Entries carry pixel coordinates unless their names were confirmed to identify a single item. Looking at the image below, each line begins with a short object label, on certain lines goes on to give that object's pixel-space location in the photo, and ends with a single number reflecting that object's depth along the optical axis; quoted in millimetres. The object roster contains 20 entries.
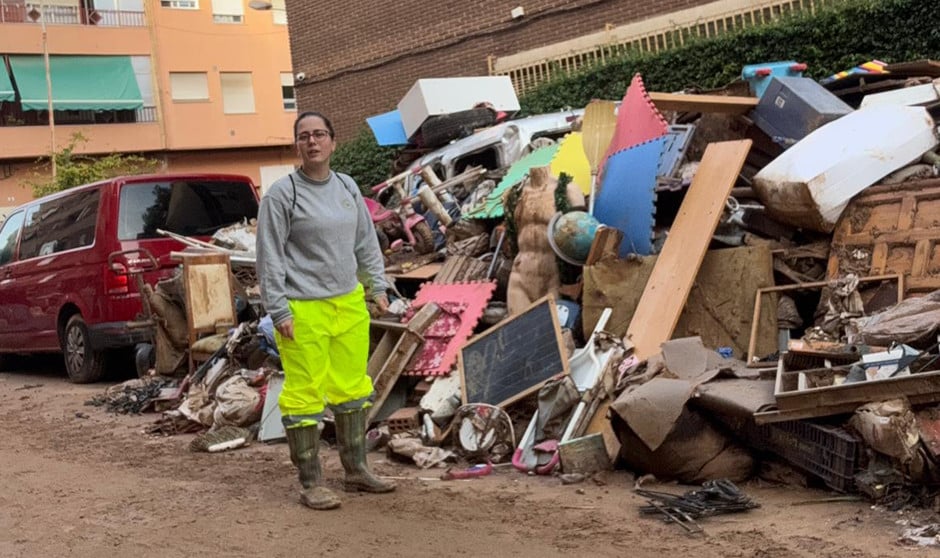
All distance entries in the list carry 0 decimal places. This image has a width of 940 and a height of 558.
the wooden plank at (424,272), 9018
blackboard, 6562
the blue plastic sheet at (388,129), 13328
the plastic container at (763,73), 9062
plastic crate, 4871
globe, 7387
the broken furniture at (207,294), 9680
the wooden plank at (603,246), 7340
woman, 5398
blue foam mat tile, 7441
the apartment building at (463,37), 13992
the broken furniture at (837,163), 6875
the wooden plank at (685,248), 6752
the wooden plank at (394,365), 7336
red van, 10578
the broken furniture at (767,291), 6502
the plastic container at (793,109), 7969
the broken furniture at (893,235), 6496
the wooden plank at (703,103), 8297
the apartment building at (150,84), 35344
